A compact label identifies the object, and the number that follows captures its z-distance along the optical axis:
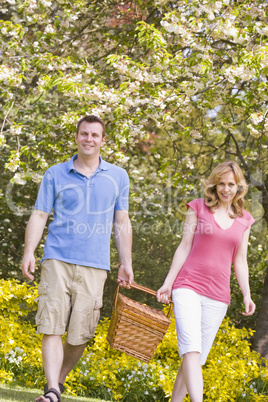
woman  6.34
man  6.71
